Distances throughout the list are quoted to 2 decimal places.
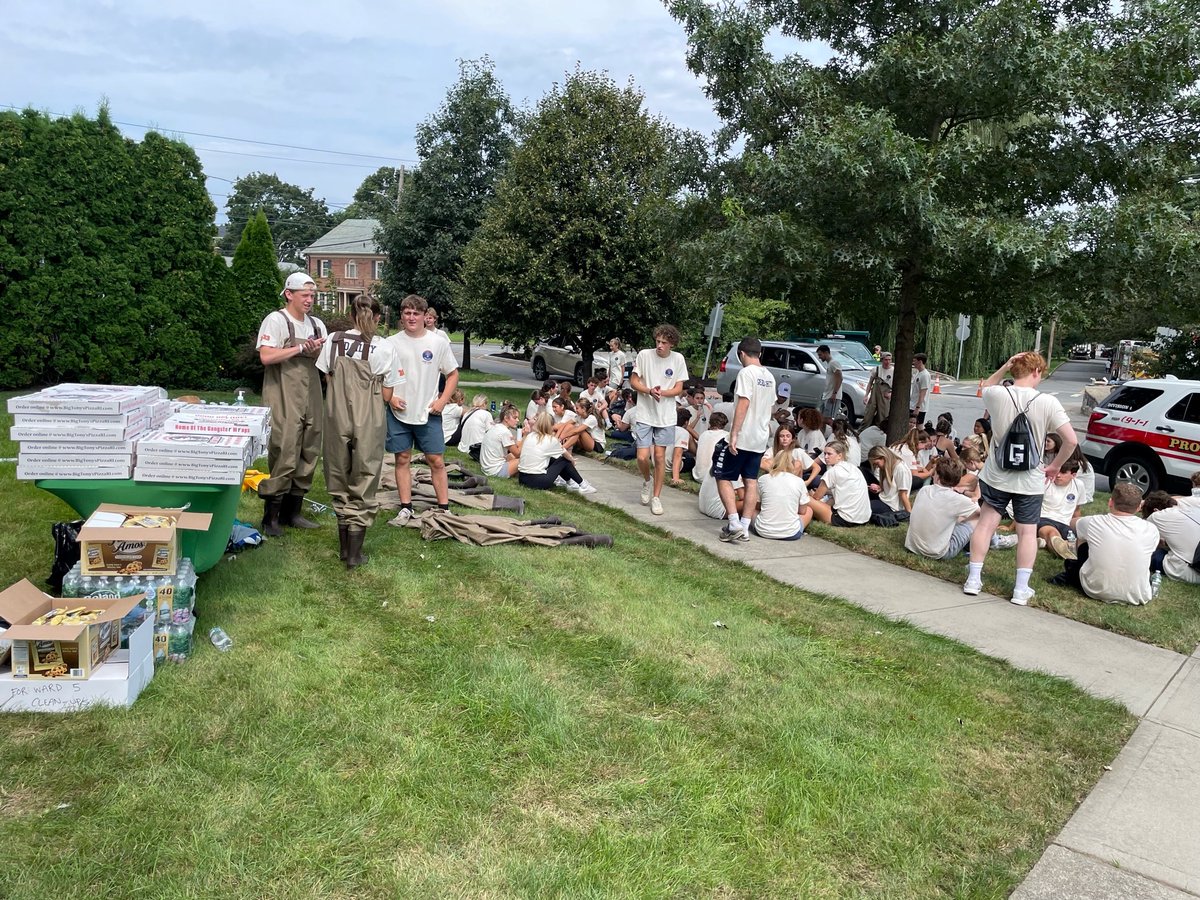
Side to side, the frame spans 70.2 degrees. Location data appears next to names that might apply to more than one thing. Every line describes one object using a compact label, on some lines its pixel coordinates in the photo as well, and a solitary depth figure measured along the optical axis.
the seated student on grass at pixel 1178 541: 7.26
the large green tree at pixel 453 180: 24.98
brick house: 68.44
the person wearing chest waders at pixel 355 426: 5.53
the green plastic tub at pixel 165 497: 4.40
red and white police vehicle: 10.98
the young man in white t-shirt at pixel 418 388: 6.58
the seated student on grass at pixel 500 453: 9.81
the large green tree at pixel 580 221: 18.08
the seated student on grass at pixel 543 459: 9.29
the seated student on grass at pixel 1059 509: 7.91
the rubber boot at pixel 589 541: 6.81
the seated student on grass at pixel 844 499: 8.53
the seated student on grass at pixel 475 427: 10.89
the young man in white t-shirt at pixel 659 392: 8.21
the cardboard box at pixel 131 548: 4.05
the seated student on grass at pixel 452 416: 11.42
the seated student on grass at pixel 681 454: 10.67
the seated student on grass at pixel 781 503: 7.91
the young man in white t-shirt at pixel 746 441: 7.45
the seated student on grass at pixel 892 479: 9.12
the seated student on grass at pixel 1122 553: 6.38
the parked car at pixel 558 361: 26.22
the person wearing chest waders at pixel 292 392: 6.02
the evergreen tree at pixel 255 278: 15.24
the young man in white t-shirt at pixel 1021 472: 6.09
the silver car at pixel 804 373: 18.62
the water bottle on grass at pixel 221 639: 4.28
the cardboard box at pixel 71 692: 3.55
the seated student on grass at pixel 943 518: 7.23
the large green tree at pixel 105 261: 12.62
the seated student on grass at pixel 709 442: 9.55
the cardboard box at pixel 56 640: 3.49
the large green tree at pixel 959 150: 9.24
